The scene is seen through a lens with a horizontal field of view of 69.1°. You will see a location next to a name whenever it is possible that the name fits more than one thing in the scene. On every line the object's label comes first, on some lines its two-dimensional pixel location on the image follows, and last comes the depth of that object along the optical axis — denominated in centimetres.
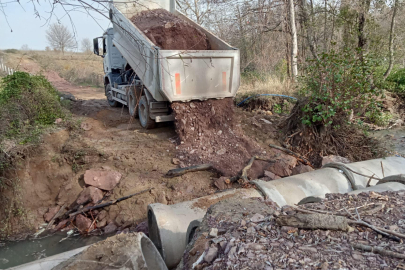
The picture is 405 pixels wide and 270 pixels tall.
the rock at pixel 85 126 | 753
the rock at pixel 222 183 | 531
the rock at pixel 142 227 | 445
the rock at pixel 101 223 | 497
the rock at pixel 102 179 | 542
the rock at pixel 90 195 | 523
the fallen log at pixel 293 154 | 642
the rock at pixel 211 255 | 211
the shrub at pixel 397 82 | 1161
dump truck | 623
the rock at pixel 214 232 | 238
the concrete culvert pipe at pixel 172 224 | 332
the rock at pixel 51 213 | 529
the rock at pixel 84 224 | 492
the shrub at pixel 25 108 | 631
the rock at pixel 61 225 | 507
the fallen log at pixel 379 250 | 188
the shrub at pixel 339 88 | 612
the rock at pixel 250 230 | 230
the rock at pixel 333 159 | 604
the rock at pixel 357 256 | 191
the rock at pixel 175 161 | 605
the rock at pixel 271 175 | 548
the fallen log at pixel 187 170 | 559
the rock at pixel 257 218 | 249
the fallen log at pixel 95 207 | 505
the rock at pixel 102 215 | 504
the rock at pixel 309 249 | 200
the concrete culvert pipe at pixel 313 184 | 407
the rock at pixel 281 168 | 560
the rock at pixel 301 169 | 553
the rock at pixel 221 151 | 634
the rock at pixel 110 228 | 486
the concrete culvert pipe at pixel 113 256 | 241
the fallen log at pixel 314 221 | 219
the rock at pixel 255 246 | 208
